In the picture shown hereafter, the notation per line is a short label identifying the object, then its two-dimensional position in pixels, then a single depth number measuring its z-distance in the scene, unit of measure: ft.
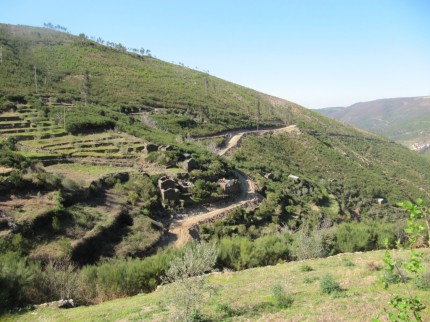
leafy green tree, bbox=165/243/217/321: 33.17
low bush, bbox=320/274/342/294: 41.93
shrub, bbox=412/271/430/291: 39.19
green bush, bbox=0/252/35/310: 44.60
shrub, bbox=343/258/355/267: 57.06
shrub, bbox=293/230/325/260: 74.79
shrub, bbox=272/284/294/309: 38.68
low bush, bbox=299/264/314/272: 57.30
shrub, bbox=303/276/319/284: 48.81
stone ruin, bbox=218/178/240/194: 140.70
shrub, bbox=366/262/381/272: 51.78
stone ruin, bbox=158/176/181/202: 120.78
